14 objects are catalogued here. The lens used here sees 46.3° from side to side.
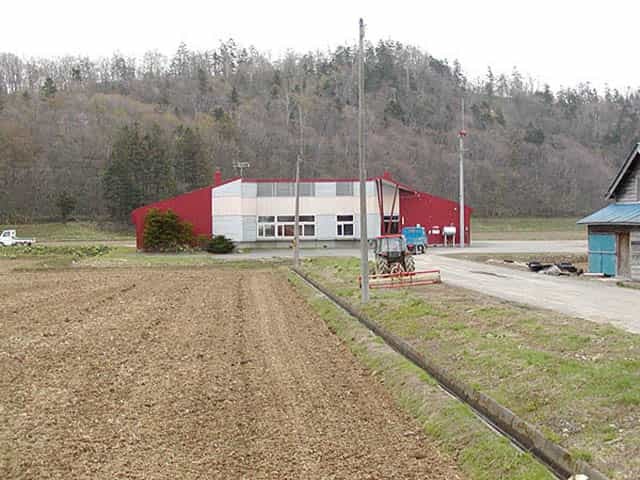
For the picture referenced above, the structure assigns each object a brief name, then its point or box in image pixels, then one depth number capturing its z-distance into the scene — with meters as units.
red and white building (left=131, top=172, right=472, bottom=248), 56.81
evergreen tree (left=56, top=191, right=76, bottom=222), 84.25
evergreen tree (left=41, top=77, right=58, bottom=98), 116.06
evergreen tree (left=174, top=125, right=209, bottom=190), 90.75
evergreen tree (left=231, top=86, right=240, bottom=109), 129.00
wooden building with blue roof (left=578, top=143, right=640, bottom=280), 27.95
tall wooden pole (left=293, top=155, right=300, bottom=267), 38.41
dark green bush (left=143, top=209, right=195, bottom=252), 53.72
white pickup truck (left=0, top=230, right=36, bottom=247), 65.36
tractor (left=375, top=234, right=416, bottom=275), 29.84
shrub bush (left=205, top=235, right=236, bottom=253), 53.94
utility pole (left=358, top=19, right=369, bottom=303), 19.72
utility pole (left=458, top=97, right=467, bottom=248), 52.59
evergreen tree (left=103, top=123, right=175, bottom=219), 83.69
